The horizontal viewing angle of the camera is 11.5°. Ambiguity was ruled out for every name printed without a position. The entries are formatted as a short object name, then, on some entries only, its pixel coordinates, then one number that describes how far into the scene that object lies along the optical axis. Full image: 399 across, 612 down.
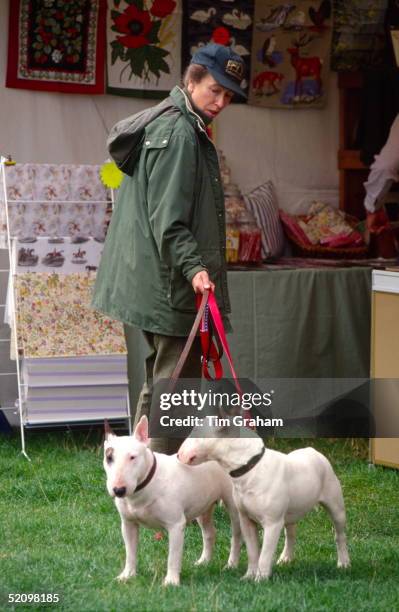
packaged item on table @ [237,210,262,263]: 11.97
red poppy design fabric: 11.60
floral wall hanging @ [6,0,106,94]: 11.24
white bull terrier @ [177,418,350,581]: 6.40
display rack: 10.64
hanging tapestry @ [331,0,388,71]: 12.46
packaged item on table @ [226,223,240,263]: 11.85
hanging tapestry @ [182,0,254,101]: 11.83
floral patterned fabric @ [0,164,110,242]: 10.73
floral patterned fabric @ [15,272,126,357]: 10.68
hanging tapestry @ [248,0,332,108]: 12.20
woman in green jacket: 7.33
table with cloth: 11.34
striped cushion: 12.33
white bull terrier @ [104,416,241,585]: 6.18
